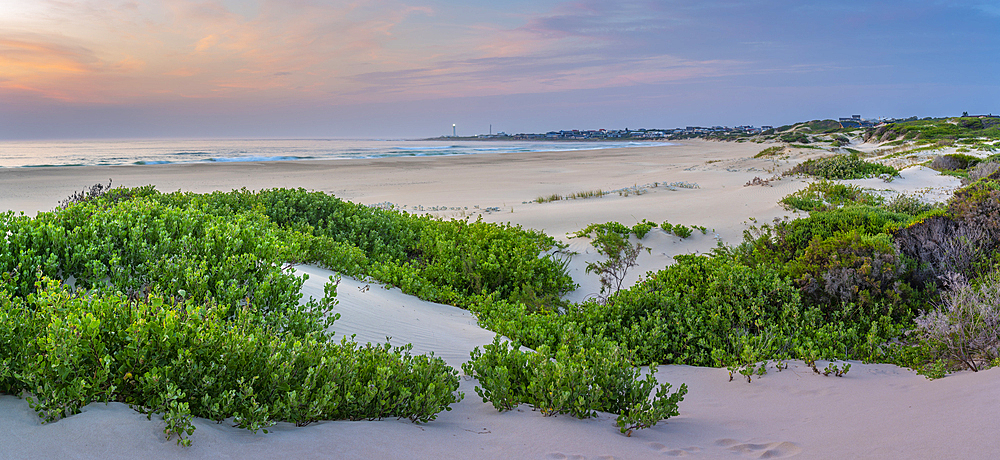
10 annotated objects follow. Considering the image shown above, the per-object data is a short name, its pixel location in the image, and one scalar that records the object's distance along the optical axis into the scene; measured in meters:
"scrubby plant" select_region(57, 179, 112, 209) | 9.37
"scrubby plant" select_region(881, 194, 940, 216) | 10.23
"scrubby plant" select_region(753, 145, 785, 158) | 35.65
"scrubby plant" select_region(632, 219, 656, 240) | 10.16
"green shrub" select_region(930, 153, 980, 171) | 21.63
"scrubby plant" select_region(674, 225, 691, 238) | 10.40
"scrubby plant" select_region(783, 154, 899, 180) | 18.61
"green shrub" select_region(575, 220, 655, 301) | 8.14
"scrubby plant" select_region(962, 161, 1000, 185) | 14.90
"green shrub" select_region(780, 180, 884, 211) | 11.60
